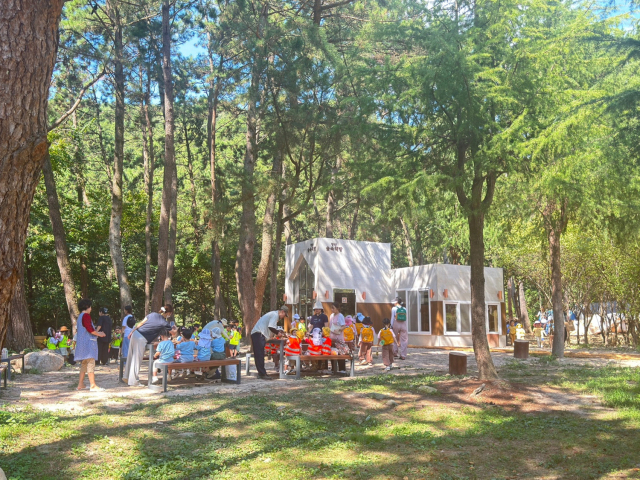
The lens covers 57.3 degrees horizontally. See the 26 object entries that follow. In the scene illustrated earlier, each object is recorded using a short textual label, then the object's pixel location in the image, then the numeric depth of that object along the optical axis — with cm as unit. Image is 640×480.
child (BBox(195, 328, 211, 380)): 1117
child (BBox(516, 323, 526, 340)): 2498
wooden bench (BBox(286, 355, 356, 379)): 1203
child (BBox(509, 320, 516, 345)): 2614
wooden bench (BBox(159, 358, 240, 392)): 998
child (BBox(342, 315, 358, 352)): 1547
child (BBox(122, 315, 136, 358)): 1254
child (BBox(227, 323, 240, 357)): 1555
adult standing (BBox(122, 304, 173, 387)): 1088
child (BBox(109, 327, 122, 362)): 1647
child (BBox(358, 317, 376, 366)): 1475
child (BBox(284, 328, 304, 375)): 1245
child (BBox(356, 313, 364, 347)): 1978
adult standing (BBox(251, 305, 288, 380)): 1208
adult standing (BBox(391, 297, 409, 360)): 1519
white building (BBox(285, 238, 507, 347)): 2464
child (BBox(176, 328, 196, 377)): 1074
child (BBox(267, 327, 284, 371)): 1249
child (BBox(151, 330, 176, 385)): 1038
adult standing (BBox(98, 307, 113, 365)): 1517
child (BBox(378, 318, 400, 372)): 1345
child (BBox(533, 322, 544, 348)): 2498
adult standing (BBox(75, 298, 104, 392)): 990
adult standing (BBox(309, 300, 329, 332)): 1331
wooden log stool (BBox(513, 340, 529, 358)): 1758
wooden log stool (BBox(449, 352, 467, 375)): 1213
